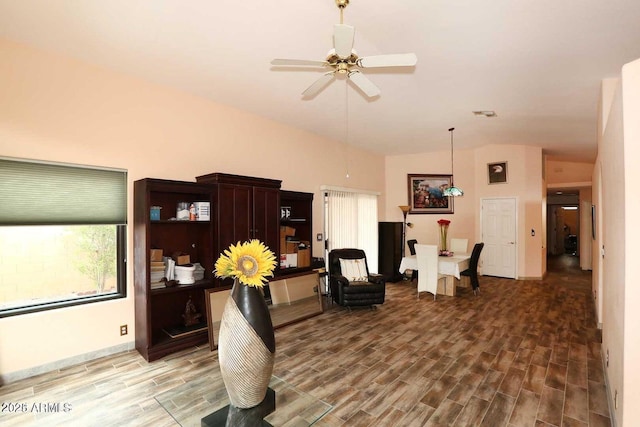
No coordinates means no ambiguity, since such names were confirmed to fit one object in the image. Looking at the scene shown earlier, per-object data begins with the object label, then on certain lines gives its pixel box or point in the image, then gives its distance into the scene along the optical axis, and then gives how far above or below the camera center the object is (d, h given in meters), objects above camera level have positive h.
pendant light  5.88 +0.48
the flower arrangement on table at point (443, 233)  6.57 -0.38
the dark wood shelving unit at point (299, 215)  5.11 +0.02
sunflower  1.78 -0.29
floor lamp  7.52 -0.16
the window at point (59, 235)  2.85 -0.18
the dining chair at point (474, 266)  5.83 -0.97
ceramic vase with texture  1.69 -0.73
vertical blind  6.26 -0.12
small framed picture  7.41 +1.07
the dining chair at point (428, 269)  5.63 -1.00
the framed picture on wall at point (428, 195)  7.86 +0.54
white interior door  7.38 -0.53
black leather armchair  4.93 -1.21
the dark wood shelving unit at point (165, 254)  3.27 -0.46
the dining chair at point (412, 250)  7.38 -0.83
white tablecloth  5.55 -0.93
